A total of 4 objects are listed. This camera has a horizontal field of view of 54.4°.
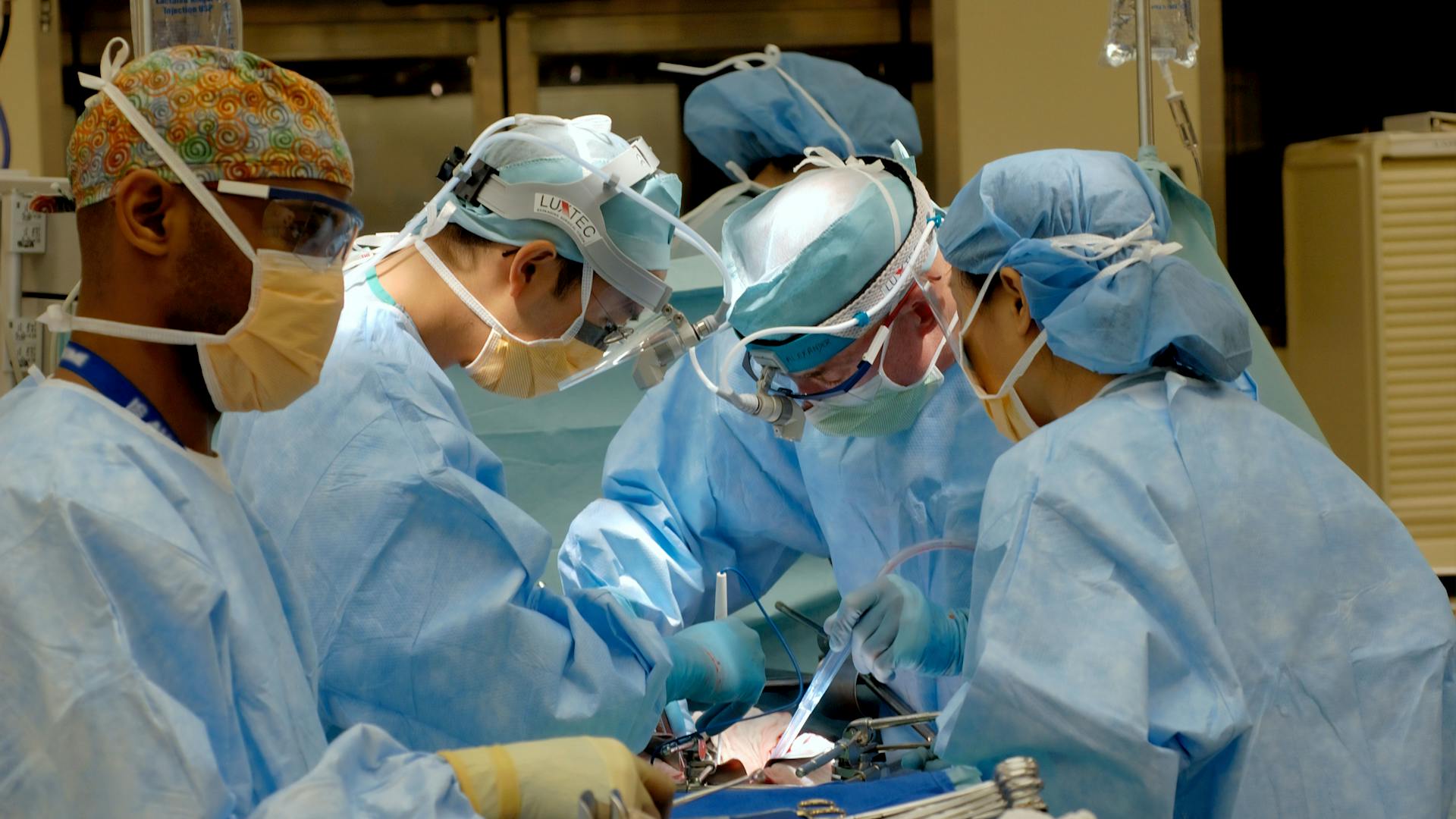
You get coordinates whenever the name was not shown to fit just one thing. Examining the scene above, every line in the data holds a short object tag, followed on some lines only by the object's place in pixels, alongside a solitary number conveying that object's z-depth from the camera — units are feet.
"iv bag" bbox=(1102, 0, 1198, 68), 9.34
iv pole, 8.92
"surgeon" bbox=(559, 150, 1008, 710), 6.70
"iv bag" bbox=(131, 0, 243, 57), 7.23
